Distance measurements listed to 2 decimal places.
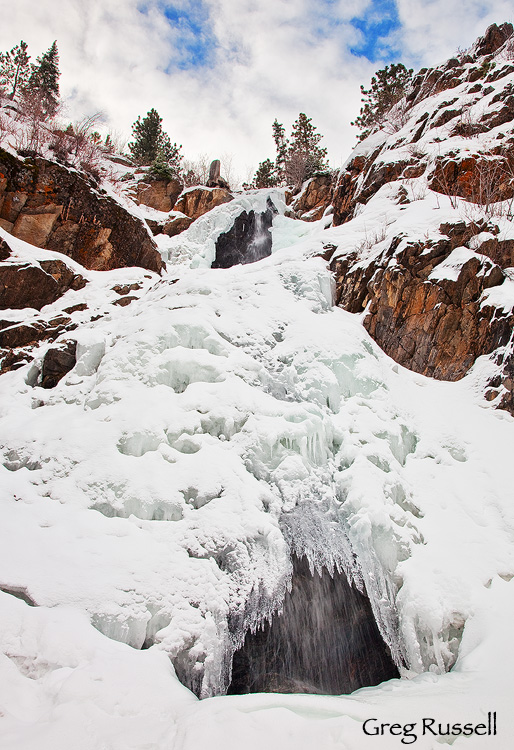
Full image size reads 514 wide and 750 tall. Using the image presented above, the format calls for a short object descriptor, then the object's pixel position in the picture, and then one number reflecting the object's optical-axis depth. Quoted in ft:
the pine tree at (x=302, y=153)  73.31
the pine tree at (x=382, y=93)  64.43
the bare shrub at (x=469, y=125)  35.32
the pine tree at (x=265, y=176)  82.28
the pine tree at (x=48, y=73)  82.68
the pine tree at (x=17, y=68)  80.69
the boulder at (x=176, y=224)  54.34
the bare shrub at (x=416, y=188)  32.45
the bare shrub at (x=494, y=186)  27.13
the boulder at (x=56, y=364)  20.98
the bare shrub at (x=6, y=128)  34.14
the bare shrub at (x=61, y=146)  37.04
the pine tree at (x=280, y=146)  86.31
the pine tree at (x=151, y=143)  76.79
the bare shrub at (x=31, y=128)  35.14
